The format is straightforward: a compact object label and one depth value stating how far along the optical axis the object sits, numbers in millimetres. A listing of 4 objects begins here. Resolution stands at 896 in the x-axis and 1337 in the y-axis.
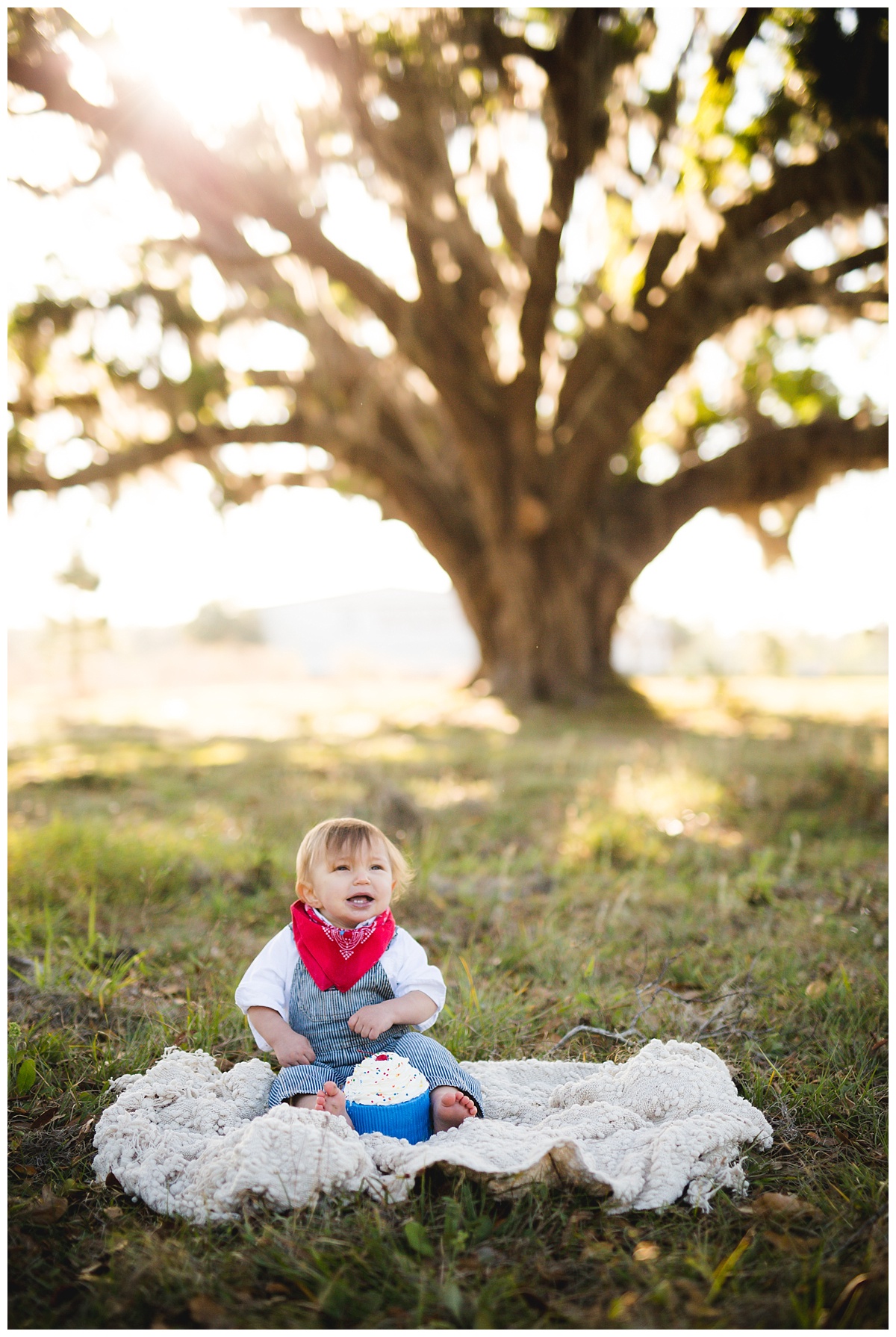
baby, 1929
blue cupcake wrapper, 1779
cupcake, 1783
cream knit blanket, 1597
